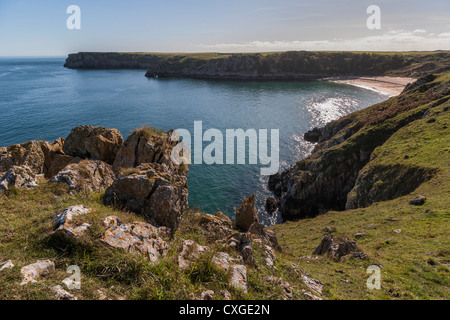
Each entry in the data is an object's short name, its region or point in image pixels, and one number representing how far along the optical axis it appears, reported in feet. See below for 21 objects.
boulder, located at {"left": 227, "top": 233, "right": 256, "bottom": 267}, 39.59
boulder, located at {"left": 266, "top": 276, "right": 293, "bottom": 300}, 32.19
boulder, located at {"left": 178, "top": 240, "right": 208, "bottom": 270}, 31.78
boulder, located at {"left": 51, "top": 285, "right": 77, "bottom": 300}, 22.24
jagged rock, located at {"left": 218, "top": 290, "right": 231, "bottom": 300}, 27.31
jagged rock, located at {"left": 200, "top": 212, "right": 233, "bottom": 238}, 54.16
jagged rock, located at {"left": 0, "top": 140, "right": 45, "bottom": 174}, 61.15
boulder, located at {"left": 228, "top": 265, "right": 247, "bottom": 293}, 30.19
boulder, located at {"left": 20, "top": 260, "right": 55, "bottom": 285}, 23.81
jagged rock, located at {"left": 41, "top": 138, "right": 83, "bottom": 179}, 70.49
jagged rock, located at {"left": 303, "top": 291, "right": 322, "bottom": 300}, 34.35
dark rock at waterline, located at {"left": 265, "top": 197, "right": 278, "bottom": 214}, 139.03
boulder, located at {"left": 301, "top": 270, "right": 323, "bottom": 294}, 39.35
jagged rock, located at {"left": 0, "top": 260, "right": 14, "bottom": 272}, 24.42
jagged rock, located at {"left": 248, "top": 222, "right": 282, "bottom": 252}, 62.28
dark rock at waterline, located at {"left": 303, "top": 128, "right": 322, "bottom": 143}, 234.79
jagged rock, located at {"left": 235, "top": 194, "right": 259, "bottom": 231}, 72.95
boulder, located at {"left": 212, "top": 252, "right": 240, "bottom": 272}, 32.86
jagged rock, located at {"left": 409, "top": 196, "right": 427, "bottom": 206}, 80.84
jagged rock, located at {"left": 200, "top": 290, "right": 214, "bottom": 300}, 26.48
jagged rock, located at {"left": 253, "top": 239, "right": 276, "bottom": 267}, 42.80
